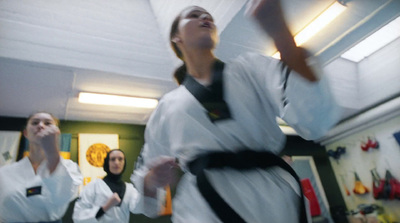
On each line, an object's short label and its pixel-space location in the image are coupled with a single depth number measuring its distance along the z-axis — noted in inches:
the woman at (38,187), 75.1
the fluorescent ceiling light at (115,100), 136.4
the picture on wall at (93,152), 141.9
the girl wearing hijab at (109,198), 107.9
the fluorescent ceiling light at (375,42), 173.9
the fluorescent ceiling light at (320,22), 113.7
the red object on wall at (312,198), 237.2
